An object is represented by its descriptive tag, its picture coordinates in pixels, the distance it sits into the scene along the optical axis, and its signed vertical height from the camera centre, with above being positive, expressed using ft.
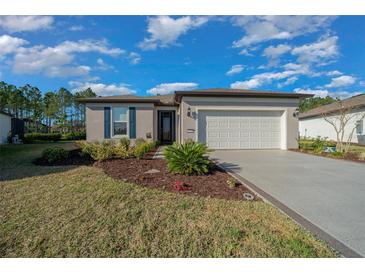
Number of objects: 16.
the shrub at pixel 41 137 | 64.64 -0.79
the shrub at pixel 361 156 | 27.68 -3.02
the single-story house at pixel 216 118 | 37.14 +3.30
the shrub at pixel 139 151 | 25.03 -2.05
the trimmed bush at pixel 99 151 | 23.99 -1.98
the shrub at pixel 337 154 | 30.15 -2.97
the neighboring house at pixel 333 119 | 50.62 +4.12
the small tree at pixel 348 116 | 50.00 +4.97
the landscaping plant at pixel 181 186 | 14.33 -3.82
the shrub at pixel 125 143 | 27.67 -1.18
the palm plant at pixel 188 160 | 18.12 -2.34
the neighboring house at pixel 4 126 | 54.24 +2.48
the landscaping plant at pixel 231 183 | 15.02 -3.73
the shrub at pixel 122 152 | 25.86 -2.25
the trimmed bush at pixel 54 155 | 23.61 -2.42
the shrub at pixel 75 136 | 76.89 -0.50
